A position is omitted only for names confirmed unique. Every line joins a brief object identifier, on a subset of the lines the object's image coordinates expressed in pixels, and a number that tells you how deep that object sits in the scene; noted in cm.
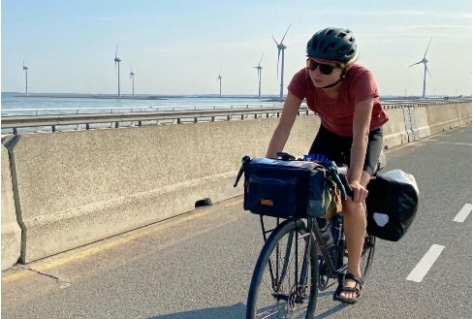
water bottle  346
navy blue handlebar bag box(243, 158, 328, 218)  284
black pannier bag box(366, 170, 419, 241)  383
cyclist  329
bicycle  296
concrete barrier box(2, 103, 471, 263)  485
